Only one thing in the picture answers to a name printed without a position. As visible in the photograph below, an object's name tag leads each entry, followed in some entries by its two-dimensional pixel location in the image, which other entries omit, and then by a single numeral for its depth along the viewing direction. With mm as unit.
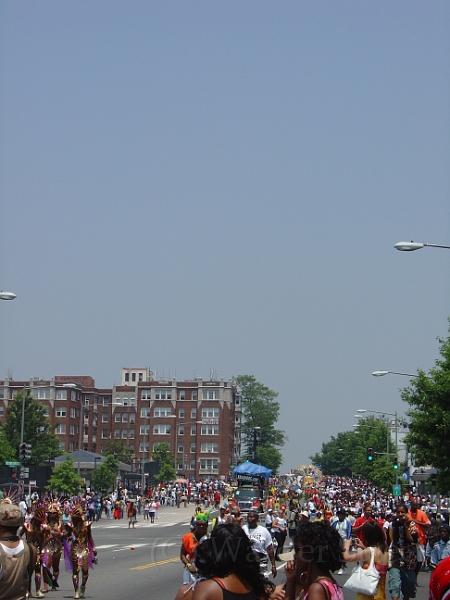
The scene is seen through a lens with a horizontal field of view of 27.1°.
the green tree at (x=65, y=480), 63531
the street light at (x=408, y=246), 24662
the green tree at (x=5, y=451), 79250
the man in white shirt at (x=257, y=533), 15398
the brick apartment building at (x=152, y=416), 133000
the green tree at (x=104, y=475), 72438
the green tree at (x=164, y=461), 107788
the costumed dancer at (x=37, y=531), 17656
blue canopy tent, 68444
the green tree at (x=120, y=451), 122188
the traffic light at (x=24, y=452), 42581
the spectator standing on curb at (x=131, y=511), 47531
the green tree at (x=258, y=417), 141625
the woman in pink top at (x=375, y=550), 10273
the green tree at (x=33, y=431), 101000
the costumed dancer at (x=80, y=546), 17125
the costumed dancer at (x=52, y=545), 17969
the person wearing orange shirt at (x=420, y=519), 17562
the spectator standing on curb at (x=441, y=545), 20828
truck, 52750
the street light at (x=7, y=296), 31172
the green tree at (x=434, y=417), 34250
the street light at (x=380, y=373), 43319
